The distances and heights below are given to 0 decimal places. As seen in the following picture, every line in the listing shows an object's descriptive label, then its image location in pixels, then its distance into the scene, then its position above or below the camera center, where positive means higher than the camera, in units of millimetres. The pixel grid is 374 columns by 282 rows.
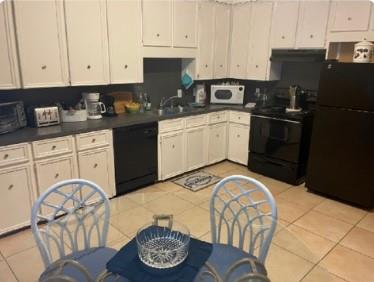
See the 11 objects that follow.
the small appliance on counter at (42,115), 3015 -428
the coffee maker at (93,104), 3484 -358
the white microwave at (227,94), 4672 -274
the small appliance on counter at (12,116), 2766 -418
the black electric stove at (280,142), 3803 -853
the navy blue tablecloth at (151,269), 1316 -866
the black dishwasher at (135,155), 3393 -946
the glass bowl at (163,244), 1412 -852
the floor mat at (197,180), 3844 -1384
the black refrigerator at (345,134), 3139 -608
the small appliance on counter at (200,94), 4637 -279
